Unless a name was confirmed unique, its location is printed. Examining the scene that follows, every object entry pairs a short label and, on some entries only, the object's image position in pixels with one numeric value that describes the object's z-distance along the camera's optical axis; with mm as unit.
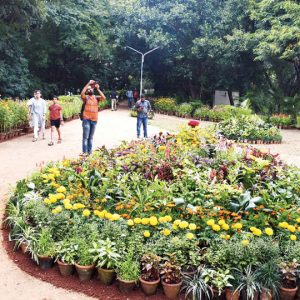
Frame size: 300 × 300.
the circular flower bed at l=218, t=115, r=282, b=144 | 15977
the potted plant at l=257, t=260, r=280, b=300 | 3967
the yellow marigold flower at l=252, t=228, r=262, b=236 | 4285
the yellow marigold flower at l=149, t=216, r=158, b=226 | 4446
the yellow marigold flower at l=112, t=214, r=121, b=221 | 4609
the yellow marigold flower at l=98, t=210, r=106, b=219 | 4680
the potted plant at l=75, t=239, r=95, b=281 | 4250
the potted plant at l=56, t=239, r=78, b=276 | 4332
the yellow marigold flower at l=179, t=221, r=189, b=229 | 4379
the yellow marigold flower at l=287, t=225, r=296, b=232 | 4352
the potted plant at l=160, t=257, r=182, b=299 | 3984
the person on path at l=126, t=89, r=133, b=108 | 36075
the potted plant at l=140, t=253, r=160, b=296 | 4023
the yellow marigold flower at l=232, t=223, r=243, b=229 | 4402
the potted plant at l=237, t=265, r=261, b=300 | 3893
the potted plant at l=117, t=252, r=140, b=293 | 4059
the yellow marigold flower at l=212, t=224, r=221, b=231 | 4355
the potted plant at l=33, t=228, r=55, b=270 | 4465
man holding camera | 10036
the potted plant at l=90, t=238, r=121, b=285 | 4172
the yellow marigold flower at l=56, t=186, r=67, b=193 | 5253
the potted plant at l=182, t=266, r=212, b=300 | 3922
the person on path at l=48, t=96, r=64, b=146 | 12670
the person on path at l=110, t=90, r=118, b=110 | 33281
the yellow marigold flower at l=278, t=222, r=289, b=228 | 4449
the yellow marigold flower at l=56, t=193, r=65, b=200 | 5136
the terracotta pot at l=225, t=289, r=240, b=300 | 3919
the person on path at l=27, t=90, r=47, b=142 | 13461
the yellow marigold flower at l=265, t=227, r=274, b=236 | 4250
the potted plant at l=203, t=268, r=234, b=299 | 3905
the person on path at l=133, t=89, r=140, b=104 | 39219
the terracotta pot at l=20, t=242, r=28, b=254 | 4796
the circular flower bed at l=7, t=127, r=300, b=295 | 4074
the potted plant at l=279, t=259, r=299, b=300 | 3957
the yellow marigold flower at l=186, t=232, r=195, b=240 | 4211
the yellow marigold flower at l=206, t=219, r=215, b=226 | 4406
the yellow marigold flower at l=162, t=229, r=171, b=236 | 4281
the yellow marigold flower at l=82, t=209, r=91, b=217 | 4676
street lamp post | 33216
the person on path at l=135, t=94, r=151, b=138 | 14211
